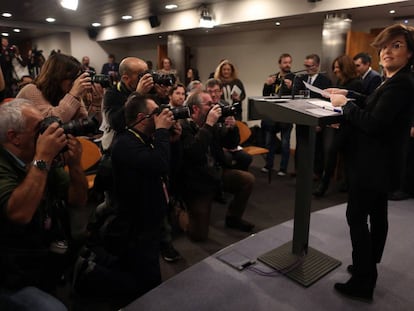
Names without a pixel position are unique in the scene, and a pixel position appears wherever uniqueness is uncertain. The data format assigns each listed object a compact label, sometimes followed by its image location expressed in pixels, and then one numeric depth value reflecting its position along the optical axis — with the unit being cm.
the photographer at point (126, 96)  220
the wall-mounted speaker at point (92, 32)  899
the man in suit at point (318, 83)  388
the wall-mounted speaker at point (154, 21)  677
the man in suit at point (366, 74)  345
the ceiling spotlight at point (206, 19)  557
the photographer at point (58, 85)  194
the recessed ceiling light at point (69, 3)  384
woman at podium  145
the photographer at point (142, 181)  173
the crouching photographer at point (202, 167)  234
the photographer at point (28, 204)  111
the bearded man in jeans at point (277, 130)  419
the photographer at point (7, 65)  358
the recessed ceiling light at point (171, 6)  582
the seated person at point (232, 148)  286
